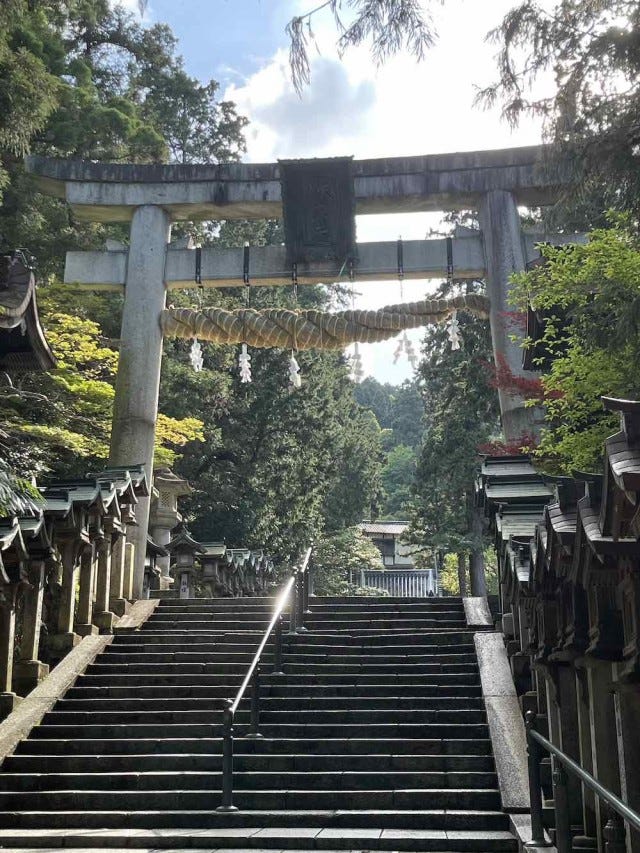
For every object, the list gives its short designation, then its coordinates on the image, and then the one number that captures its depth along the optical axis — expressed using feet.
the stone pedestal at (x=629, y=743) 16.38
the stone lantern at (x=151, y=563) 56.90
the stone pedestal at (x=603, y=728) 18.40
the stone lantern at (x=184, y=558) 63.62
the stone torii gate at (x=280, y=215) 48.73
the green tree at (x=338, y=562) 114.73
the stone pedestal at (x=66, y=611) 36.86
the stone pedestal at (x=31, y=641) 33.96
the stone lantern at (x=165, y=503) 60.15
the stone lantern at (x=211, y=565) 64.75
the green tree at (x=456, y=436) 77.97
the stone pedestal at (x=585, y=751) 20.13
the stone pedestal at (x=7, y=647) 31.58
